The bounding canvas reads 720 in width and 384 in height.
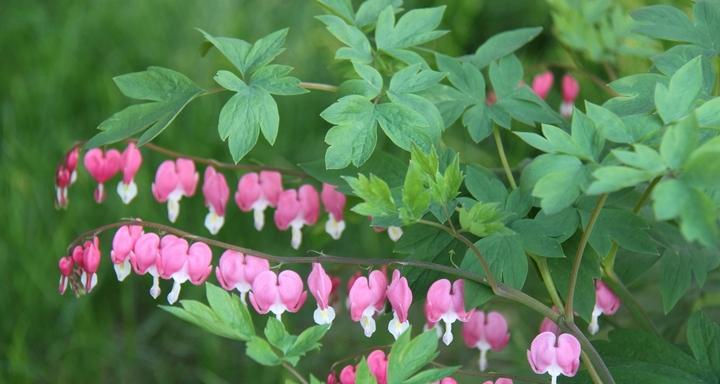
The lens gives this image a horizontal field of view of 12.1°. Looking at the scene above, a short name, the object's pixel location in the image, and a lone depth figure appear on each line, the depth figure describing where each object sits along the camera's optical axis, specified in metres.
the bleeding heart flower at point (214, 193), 1.61
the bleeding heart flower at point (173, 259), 1.51
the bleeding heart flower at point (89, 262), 1.51
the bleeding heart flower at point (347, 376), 1.51
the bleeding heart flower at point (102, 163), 1.62
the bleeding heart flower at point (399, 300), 1.50
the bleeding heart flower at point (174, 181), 1.62
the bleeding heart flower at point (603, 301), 1.56
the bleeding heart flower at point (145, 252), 1.51
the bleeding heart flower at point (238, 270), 1.52
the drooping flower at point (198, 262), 1.52
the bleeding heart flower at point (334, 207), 1.62
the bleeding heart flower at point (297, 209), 1.61
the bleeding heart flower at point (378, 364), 1.50
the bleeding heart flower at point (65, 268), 1.53
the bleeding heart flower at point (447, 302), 1.50
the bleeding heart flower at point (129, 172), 1.62
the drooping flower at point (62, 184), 1.60
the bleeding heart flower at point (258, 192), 1.62
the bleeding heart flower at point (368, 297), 1.50
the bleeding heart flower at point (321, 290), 1.50
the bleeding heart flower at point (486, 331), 1.57
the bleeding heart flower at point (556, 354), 1.47
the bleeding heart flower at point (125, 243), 1.52
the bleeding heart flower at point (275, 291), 1.50
